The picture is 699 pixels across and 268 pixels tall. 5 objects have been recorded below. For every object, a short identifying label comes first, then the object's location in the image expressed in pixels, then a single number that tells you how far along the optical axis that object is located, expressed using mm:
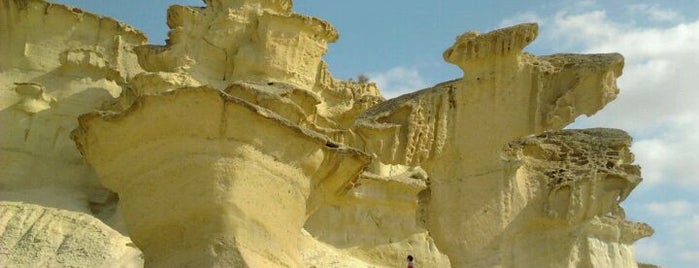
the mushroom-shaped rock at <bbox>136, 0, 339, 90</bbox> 15719
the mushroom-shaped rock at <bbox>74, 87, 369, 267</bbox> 5445
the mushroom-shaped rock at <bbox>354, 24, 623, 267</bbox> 8461
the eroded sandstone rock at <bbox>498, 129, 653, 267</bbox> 8828
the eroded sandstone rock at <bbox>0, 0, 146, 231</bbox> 14477
